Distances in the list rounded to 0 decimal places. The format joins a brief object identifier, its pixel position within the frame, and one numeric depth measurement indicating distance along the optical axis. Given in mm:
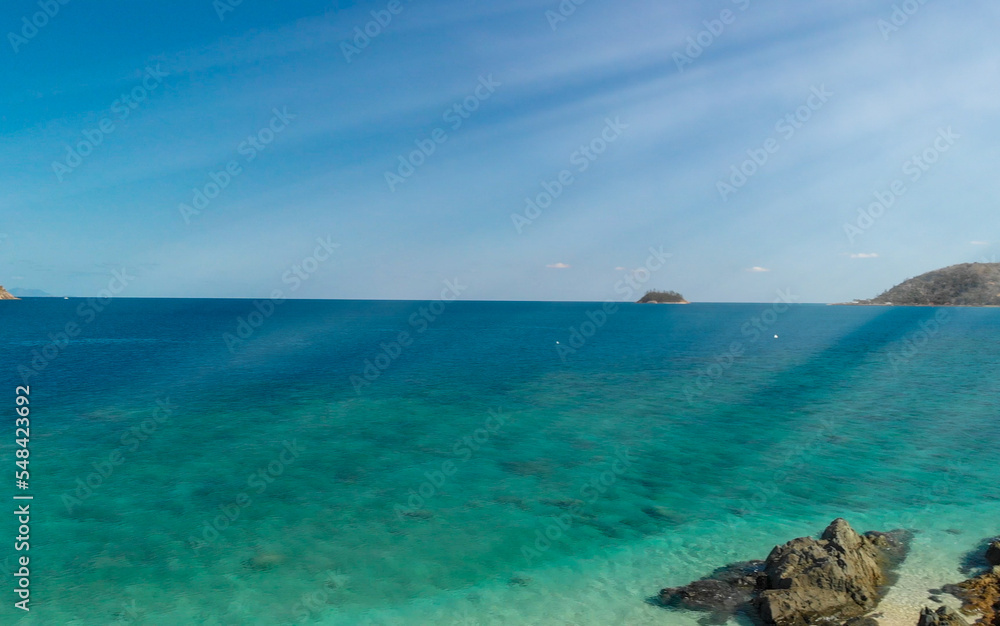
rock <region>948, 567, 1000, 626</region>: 13711
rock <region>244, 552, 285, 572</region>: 18125
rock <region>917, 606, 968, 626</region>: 12109
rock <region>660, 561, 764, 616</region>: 15102
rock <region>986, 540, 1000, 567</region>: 16844
